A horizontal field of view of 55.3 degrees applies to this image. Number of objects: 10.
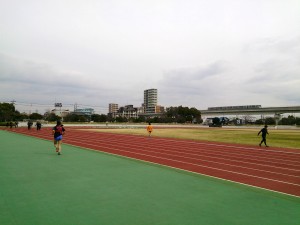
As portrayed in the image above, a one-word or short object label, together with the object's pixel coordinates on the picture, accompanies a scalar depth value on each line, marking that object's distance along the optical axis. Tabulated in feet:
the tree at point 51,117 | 355.05
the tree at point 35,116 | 383.78
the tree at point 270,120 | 404.81
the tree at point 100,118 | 368.03
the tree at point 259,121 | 415.56
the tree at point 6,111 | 239.62
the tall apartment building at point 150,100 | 595.06
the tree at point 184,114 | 387.55
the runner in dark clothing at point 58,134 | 44.37
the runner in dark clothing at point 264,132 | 64.31
